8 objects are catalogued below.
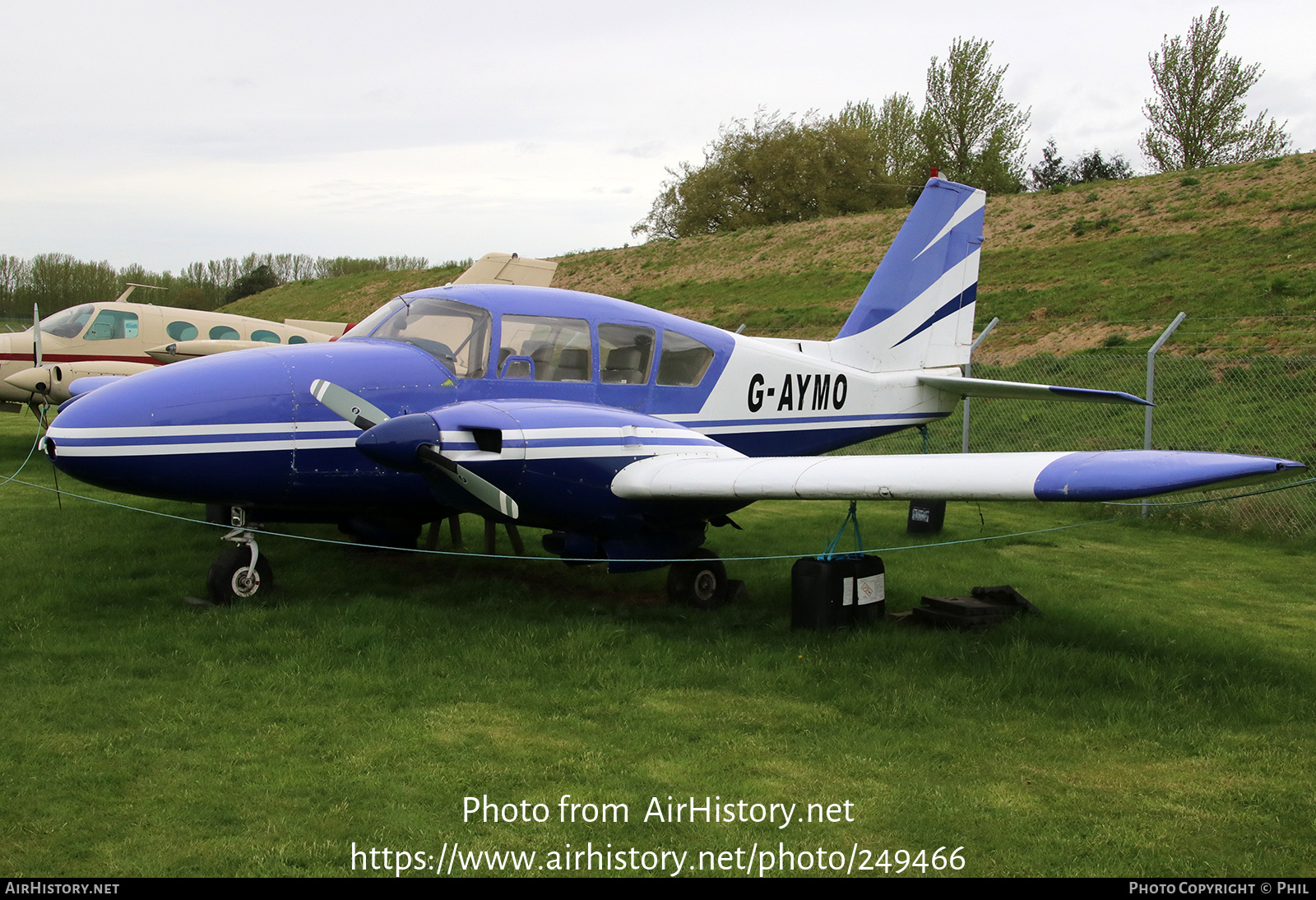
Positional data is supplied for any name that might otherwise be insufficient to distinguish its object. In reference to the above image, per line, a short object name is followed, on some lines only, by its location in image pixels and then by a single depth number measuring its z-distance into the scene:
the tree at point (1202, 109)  38.81
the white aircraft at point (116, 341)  13.96
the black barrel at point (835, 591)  6.41
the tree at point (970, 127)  48.22
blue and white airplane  5.93
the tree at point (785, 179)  50.69
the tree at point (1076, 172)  41.81
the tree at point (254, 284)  67.12
